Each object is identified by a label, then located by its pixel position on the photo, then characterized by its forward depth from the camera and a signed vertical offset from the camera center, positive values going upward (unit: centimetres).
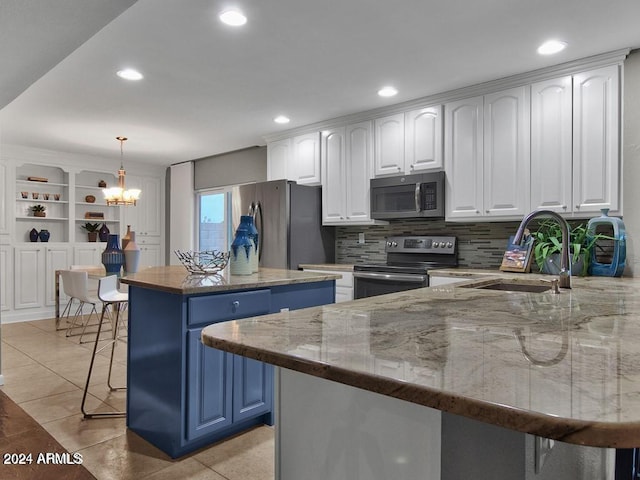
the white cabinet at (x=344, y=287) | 395 -48
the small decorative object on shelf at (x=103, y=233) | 637 +4
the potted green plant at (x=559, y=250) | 283 -9
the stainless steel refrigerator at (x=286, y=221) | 423 +16
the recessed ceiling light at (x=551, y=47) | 265 +121
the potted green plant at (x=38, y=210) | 579 +35
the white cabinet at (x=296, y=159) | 453 +86
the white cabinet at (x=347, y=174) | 414 +63
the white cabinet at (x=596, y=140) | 278 +65
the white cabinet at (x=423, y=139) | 361 +85
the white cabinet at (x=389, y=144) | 386 +85
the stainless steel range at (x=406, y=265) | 352 -26
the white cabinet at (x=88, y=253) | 605 -26
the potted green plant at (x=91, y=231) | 629 +7
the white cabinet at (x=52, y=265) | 580 -41
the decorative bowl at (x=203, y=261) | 253 -15
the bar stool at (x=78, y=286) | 452 -55
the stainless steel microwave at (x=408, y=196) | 360 +36
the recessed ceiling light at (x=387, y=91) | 347 +121
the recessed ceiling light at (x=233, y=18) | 233 +123
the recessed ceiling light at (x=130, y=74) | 313 +121
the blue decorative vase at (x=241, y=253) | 251 -10
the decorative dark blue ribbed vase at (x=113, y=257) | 276 -14
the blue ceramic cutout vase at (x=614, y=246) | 272 -7
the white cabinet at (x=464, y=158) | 338 +64
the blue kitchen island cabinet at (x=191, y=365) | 202 -65
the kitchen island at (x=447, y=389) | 52 -21
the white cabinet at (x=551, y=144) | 296 +66
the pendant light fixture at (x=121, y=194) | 508 +51
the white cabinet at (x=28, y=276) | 554 -54
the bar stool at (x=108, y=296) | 256 -38
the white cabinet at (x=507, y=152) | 316 +64
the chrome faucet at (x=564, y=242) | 167 -2
